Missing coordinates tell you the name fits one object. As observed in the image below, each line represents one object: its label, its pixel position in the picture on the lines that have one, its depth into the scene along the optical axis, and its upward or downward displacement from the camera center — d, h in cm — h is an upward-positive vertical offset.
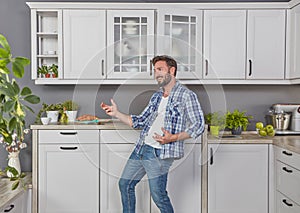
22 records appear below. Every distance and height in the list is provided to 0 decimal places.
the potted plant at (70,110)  379 -8
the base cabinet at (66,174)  351 -63
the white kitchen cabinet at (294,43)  362 +54
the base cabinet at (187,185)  355 -72
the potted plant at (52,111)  375 -10
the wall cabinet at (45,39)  371 +57
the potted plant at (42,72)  375 +26
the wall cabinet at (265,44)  377 +54
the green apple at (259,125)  378 -21
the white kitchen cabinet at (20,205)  311 -83
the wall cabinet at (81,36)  370 +58
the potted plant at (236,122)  371 -18
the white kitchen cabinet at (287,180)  300 -60
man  265 -16
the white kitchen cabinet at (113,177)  338 -65
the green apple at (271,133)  374 -28
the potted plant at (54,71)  376 +27
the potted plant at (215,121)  330 -17
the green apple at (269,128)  374 -23
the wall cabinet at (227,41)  376 +56
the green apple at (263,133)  372 -28
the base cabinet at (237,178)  356 -66
